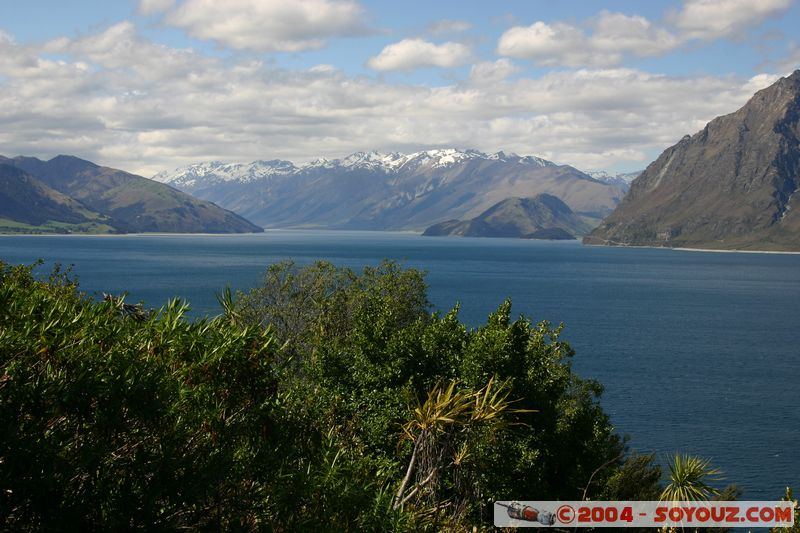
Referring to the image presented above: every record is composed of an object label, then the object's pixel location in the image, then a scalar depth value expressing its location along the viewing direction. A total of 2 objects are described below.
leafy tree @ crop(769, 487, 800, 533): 22.55
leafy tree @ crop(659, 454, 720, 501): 31.92
